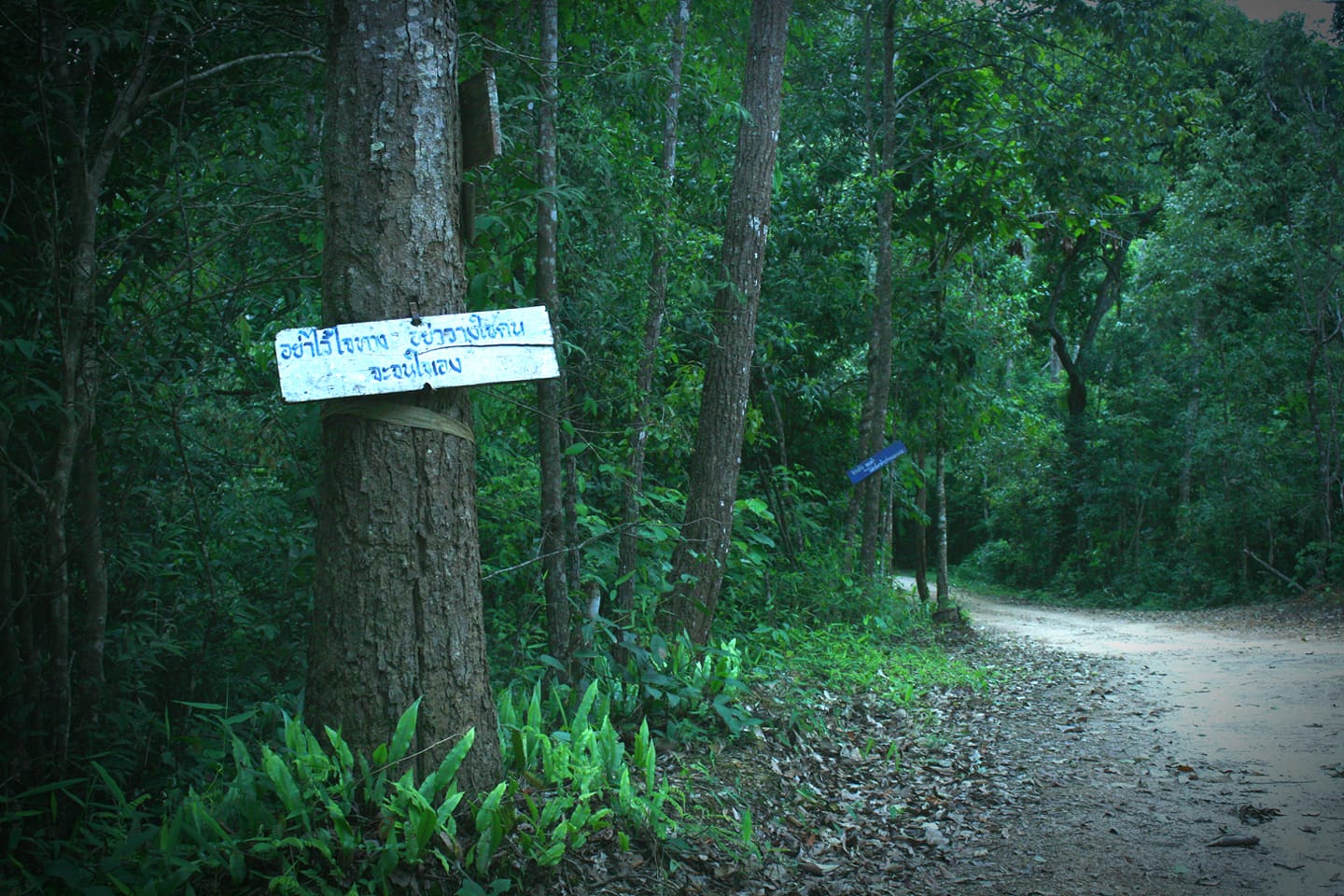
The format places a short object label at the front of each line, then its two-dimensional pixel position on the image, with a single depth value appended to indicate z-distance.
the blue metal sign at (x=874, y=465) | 10.25
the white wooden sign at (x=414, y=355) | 3.34
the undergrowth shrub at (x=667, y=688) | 5.18
